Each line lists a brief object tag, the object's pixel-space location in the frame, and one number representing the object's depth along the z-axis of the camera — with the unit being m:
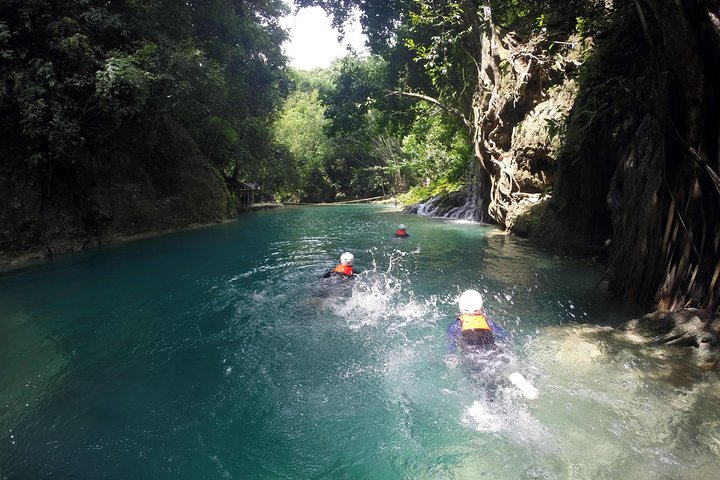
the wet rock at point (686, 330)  4.94
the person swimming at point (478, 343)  5.08
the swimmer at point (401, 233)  16.50
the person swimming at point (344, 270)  8.90
